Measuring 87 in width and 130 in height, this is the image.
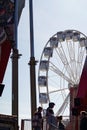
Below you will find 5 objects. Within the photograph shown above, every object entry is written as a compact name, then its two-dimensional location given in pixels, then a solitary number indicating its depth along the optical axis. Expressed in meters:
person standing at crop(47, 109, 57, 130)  15.96
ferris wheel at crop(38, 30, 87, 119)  34.69
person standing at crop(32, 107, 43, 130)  16.25
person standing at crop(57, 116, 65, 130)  16.31
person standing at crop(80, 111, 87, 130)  14.39
